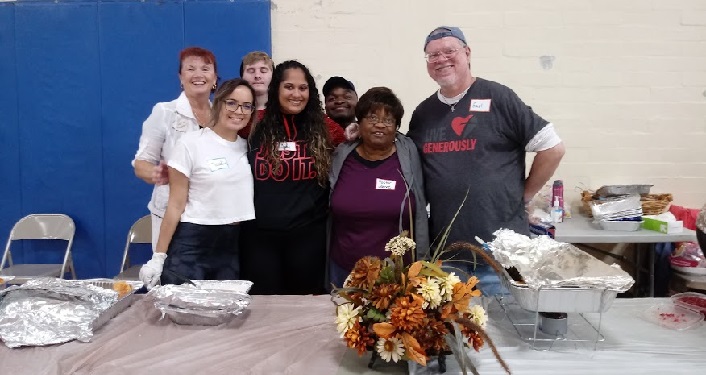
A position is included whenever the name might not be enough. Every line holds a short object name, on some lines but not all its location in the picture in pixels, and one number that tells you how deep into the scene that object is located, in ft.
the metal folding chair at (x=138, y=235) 10.44
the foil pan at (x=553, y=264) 3.99
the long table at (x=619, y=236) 9.00
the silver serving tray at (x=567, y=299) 3.99
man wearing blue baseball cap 6.27
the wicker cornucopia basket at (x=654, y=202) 9.93
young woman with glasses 6.40
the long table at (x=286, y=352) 3.95
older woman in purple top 6.55
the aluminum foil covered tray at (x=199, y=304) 4.79
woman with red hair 7.71
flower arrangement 3.63
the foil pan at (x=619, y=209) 9.50
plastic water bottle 10.05
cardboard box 9.14
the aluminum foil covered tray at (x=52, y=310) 4.43
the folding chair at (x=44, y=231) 10.61
